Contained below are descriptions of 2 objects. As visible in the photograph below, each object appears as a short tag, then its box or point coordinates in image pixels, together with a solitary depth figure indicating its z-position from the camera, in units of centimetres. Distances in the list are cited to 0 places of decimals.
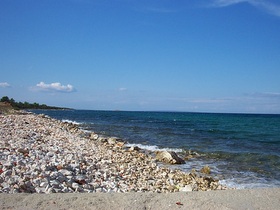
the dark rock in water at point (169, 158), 1227
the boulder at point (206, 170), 1068
